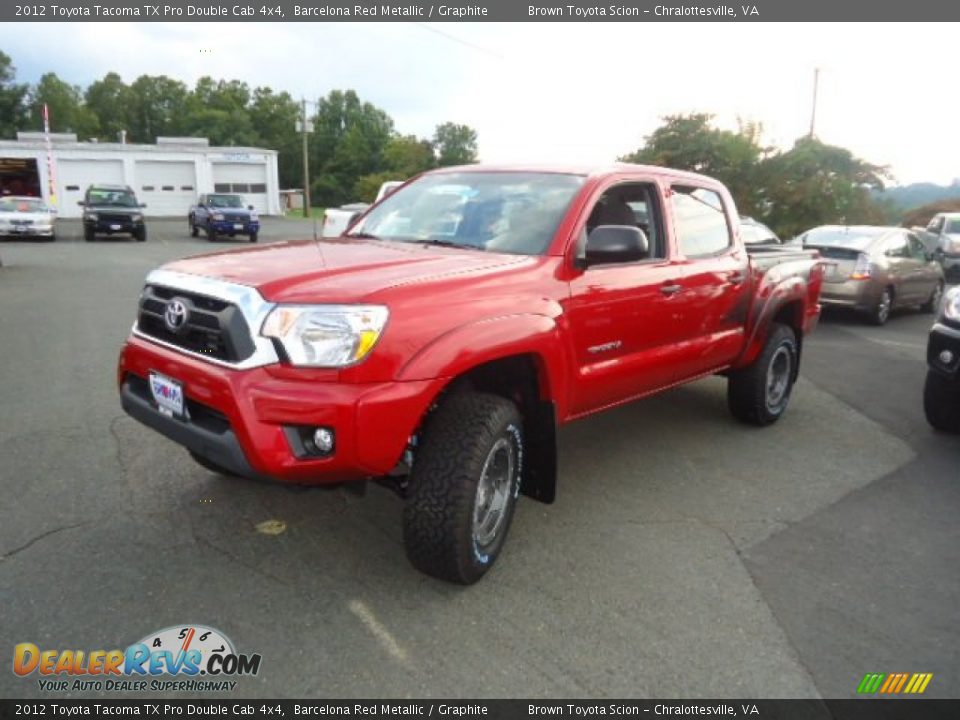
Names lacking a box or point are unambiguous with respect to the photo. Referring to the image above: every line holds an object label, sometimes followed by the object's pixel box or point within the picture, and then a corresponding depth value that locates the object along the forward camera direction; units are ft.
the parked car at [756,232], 37.73
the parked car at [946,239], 58.39
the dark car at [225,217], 81.76
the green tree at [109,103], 294.87
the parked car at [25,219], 71.26
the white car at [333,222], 46.11
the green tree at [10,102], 231.71
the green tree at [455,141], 242.58
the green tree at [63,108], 274.98
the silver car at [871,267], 36.70
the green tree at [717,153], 76.79
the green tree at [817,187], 72.18
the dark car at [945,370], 17.46
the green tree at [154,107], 295.89
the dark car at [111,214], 76.23
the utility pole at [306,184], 161.38
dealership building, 124.06
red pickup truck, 9.26
